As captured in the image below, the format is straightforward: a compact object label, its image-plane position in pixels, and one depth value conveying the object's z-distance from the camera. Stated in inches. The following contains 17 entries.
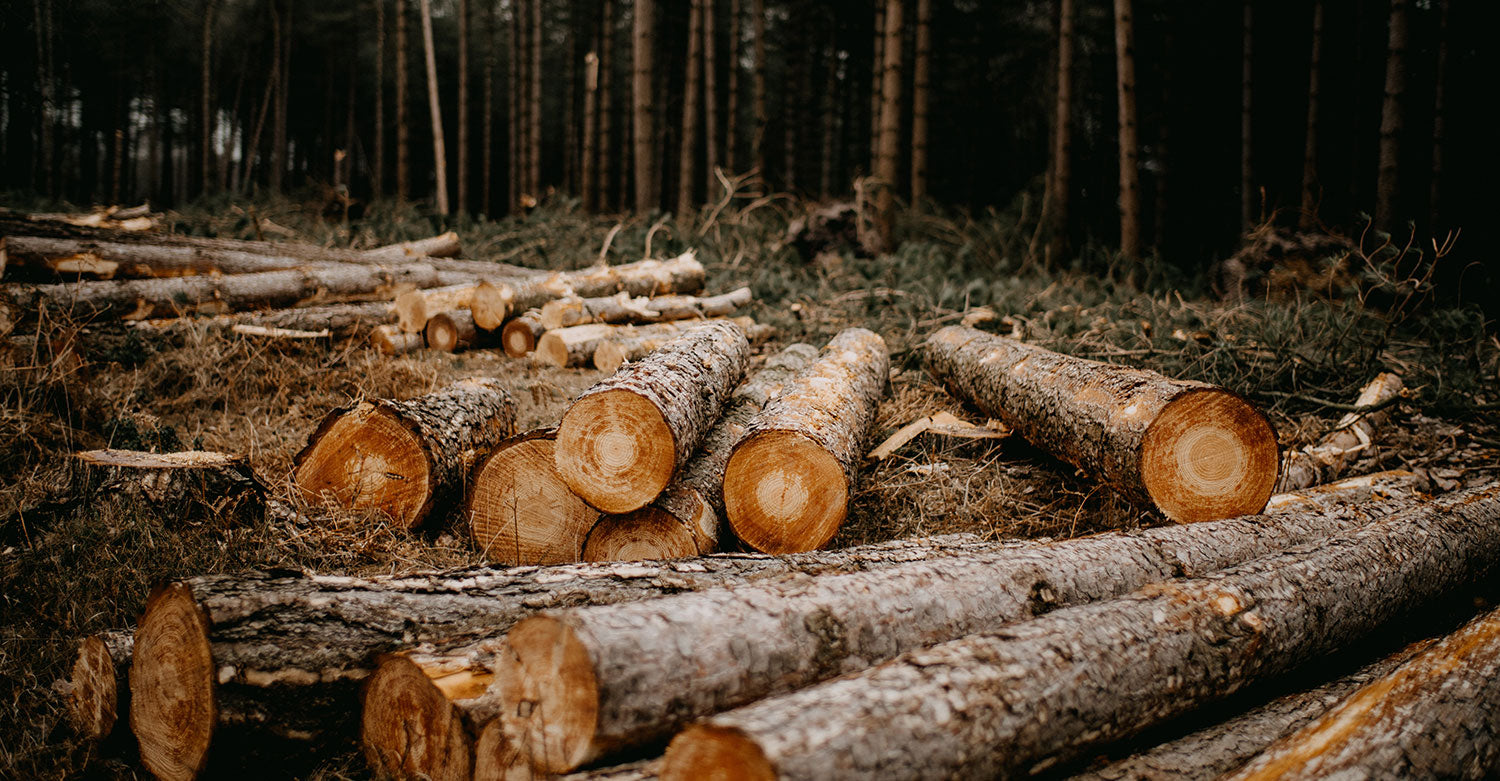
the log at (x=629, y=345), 187.6
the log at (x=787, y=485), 99.0
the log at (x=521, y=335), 206.4
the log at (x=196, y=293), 171.3
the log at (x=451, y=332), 203.8
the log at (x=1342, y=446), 132.2
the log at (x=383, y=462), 108.2
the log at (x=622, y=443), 95.5
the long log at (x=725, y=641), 52.4
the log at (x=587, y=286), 209.6
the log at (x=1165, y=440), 98.4
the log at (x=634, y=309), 210.7
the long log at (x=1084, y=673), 45.9
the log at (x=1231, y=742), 62.6
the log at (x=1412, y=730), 57.6
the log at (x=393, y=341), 201.2
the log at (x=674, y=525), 101.3
